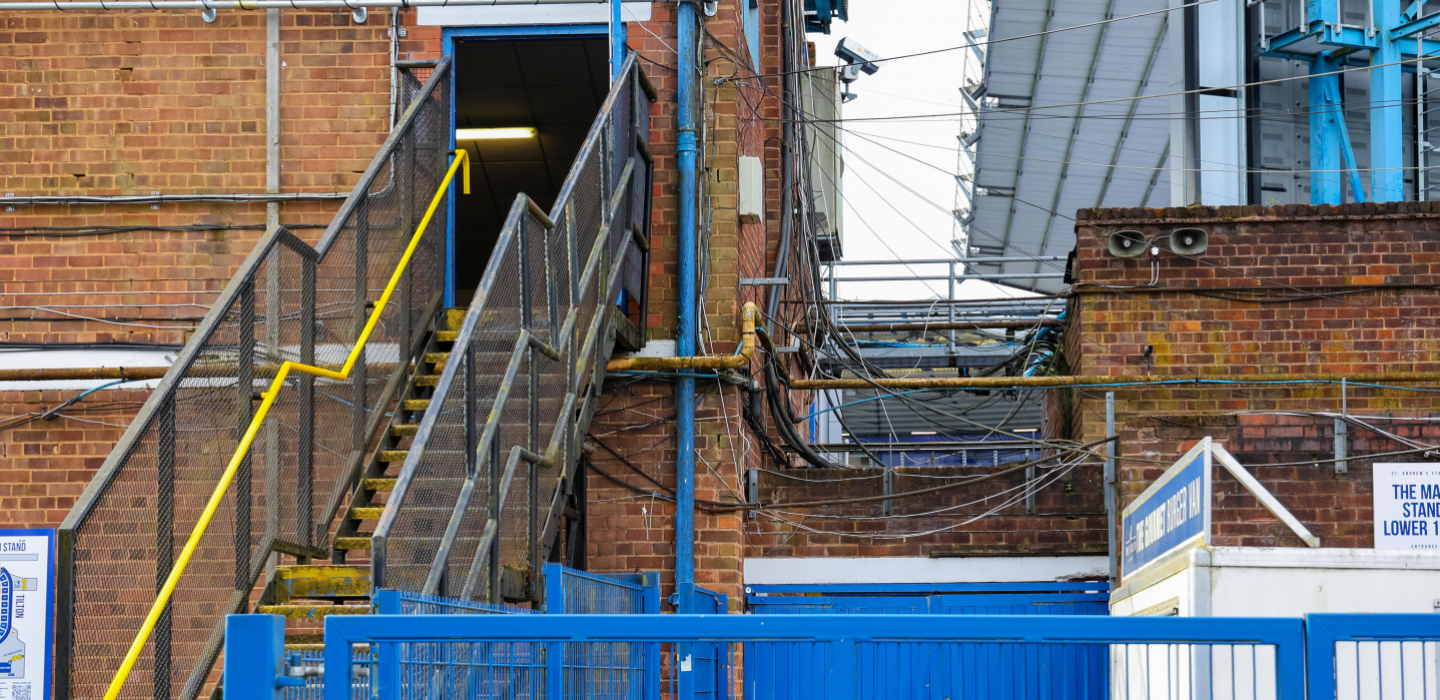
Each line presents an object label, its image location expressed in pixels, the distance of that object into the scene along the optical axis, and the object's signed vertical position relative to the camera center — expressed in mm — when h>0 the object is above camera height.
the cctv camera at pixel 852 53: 18625 +4299
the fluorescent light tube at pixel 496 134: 16438 +2882
